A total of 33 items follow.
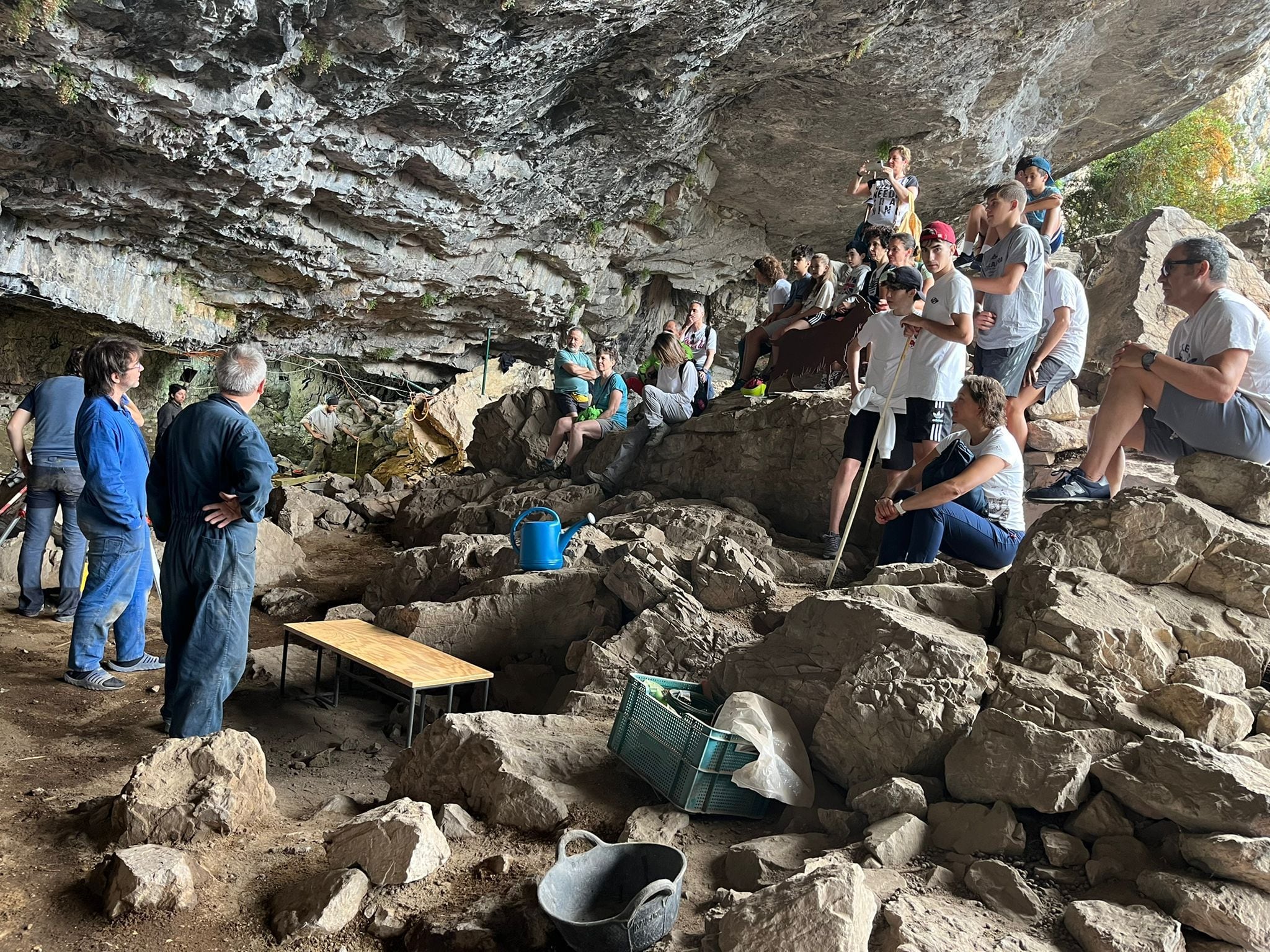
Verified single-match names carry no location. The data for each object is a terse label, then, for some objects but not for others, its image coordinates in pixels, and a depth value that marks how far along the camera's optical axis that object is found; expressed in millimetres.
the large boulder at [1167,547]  3516
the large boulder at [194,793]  2973
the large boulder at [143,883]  2582
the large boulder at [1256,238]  11297
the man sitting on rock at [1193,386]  3641
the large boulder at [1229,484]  3773
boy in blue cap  6215
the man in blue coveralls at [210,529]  3652
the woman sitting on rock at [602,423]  9289
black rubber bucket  2379
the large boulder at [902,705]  3098
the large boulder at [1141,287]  9523
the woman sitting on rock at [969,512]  4305
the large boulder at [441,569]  6707
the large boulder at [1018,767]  2727
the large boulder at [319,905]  2566
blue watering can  5906
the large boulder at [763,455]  6848
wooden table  4473
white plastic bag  3109
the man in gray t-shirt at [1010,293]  5461
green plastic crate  3084
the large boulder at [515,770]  3209
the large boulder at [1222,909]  2266
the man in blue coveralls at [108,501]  4684
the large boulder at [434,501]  9969
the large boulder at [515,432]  10445
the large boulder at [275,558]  8023
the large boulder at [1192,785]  2428
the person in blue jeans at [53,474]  5652
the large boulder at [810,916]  2182
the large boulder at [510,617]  5559
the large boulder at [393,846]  2756
